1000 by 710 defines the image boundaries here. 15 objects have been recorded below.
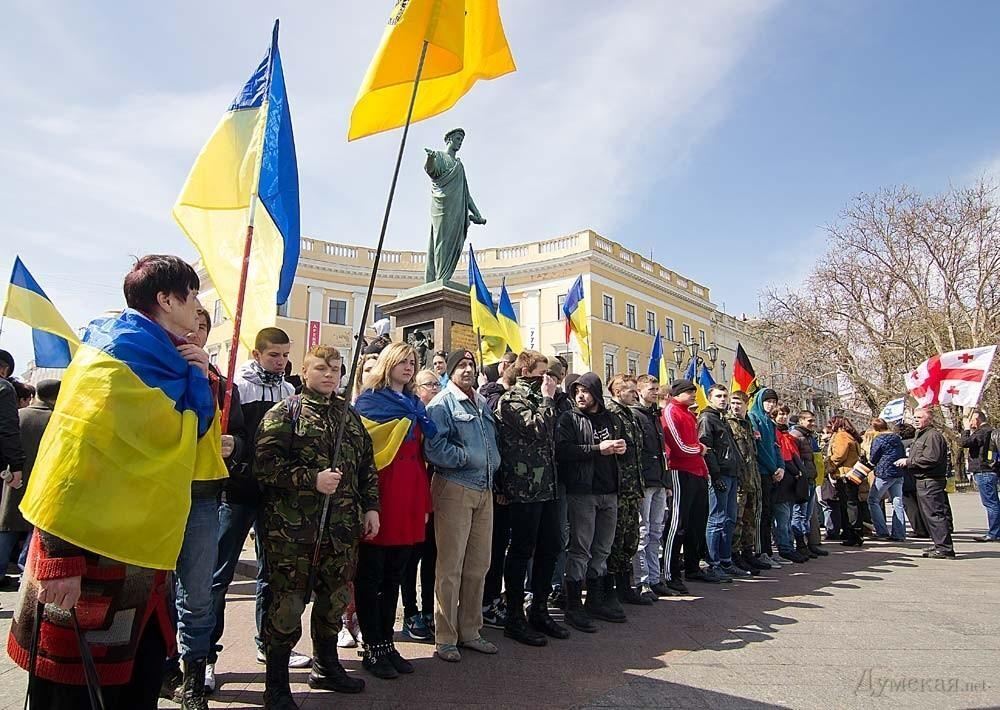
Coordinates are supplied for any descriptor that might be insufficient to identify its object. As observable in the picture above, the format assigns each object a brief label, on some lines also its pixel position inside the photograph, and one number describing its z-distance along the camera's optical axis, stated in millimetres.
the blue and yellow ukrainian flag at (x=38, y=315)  7672
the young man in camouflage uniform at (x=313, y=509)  3328
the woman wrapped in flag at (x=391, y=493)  3957
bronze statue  10344
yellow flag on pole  4219
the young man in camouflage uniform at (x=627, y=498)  5566
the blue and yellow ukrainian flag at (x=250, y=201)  3869
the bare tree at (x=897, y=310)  25891
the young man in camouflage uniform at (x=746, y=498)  7488
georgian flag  10867
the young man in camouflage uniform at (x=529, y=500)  4738
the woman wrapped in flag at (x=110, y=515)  2137
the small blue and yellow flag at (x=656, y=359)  16922
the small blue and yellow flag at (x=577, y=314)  15067
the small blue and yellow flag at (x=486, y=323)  9297
